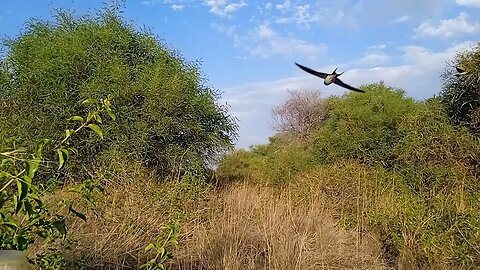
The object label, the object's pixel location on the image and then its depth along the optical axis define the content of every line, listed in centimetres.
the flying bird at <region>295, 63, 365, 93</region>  334
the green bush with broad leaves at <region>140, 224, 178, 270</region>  195
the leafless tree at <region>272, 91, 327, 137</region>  1619
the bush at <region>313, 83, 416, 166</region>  1007
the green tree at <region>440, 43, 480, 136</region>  846
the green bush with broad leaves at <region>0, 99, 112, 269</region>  111
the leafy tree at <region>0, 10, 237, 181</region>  830
